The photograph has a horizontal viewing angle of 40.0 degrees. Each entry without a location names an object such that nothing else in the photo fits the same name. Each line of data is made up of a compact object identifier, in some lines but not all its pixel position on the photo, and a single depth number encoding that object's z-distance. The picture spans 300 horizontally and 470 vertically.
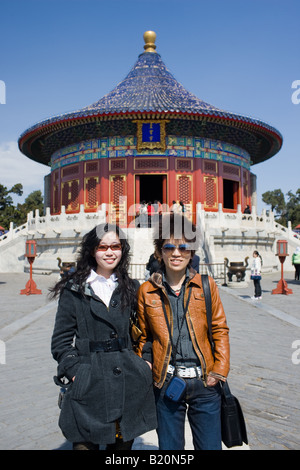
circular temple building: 20.19
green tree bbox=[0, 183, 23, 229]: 34.31
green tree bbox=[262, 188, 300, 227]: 48.25
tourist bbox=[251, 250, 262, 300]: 10.14
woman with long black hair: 2.12
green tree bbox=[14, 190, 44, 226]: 36.28
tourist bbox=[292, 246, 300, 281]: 15.68
